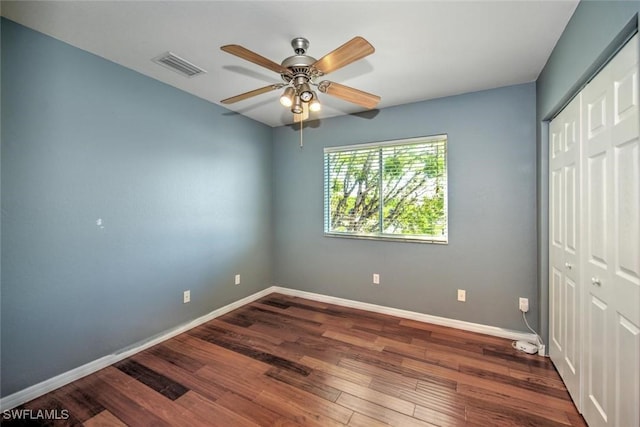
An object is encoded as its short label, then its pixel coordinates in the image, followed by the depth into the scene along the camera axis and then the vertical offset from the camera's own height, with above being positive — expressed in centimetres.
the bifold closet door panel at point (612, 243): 116 -15
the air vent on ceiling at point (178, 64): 213 +125
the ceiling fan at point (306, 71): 149 +90
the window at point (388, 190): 295 +29
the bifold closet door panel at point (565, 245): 172 -23
